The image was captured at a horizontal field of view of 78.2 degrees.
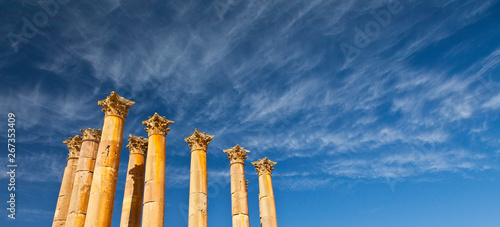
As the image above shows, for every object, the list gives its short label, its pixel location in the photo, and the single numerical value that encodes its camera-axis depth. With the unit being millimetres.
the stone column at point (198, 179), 19281
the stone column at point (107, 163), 14953
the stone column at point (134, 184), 20031
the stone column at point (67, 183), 20062
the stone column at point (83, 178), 17422
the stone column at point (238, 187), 22905
